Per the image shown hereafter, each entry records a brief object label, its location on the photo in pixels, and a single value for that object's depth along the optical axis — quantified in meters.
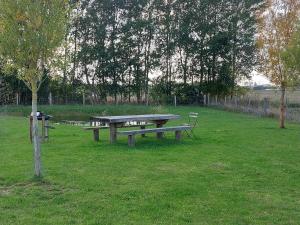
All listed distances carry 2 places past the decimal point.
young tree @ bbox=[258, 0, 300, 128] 12.38
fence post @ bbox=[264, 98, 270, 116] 18.01
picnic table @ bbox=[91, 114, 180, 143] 8.28
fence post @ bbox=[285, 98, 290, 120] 16.18
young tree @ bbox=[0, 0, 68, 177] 4.65
